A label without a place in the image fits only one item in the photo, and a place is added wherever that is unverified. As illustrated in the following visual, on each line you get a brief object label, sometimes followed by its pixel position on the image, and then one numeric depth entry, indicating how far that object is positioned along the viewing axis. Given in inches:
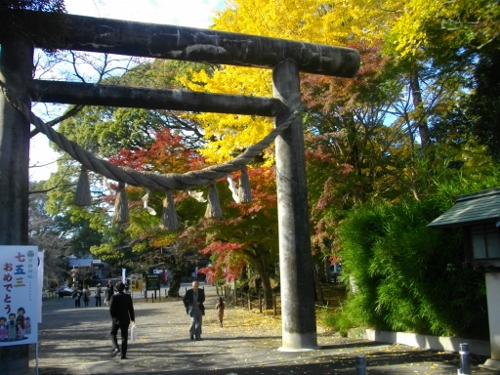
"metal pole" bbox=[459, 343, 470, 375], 215.9
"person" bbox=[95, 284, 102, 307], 1288.1
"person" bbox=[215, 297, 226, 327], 656.5
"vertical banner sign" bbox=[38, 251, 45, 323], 280.9
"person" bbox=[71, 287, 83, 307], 1262.3
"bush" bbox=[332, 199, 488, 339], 354.9
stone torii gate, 304.7
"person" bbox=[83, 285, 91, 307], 1265.0
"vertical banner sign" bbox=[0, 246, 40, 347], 261.1
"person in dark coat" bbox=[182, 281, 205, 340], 524.7
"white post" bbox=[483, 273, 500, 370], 300.7
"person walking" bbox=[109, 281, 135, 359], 404.8
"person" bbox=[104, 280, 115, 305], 995.0
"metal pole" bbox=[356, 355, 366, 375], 199.5
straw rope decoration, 300.4
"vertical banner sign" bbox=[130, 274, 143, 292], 1552.5
